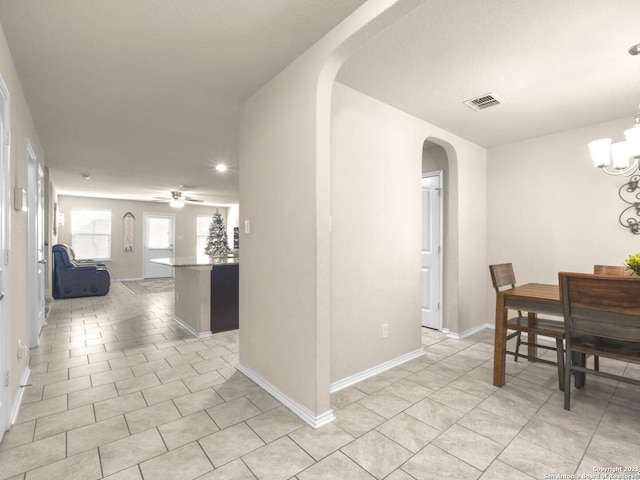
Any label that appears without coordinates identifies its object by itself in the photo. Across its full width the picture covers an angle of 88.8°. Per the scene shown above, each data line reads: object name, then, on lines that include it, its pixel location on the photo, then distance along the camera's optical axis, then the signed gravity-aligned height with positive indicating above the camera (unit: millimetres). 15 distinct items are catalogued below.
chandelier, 2094 +599
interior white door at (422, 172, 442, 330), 4109 -156
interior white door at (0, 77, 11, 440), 1844 -87
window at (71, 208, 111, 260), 8945 +210
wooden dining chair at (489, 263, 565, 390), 2428 -706
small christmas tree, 9348 +111
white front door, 9820 -23
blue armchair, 6438 -749
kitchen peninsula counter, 3947 -703
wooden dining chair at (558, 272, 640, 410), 1897 -487
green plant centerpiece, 2186 -178
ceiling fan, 7621 +976
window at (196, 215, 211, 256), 10812 +232
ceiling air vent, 2742 +1196
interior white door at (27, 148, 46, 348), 3443 -54
